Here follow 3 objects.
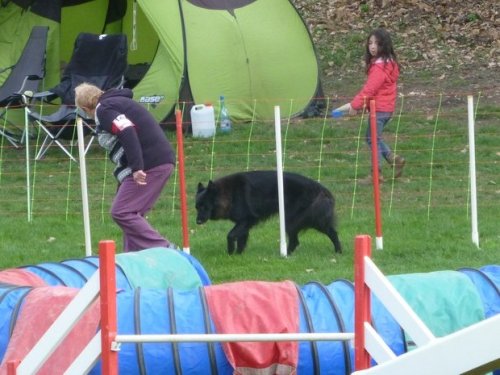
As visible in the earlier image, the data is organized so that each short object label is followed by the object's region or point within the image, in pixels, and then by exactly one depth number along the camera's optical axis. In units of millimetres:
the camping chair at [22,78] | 28000
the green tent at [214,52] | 28516
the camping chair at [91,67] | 28078
